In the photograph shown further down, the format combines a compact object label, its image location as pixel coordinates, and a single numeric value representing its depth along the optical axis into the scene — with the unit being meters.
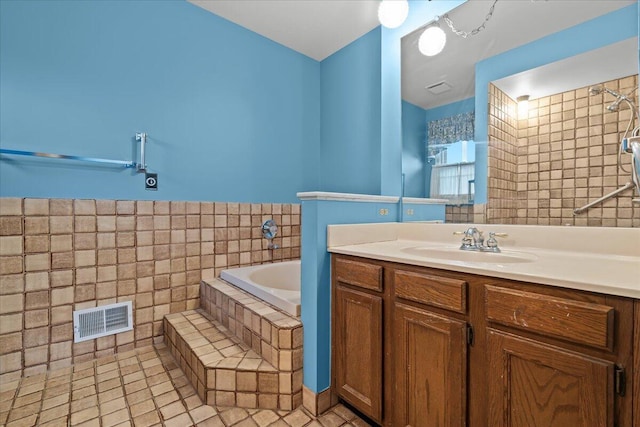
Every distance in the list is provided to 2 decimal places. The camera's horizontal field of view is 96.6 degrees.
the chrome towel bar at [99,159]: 1.48
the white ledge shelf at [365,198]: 1.40
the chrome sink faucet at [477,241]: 1.32
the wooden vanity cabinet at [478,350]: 0.68
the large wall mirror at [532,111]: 1.14
